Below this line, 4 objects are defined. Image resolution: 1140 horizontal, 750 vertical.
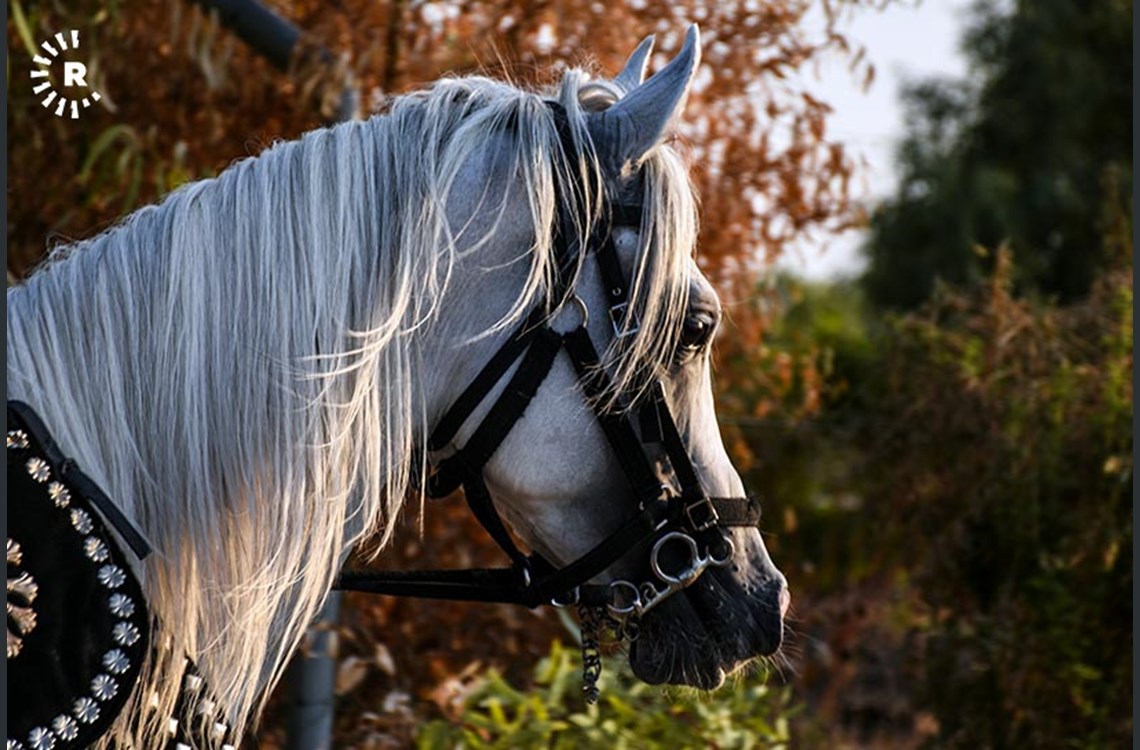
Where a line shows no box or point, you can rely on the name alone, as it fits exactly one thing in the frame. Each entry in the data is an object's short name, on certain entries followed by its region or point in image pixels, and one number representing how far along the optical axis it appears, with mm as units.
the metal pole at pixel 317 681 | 6980
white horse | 4355
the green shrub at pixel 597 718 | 7621
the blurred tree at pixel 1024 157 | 24109
